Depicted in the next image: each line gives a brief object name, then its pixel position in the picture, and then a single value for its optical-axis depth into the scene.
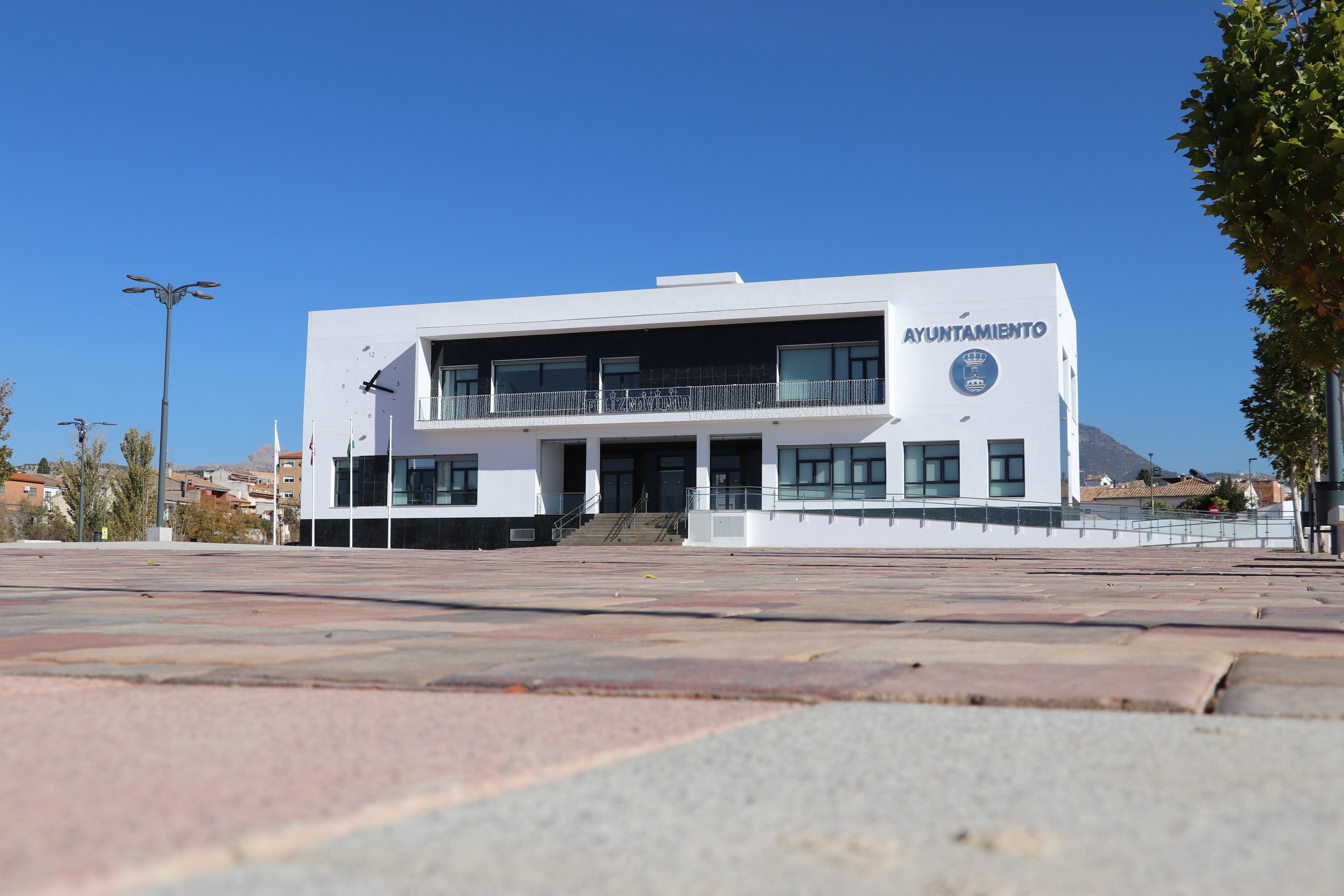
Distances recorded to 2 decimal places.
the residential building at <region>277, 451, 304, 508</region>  118.12
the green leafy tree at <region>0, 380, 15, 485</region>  35.91
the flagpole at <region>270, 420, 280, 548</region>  37.78
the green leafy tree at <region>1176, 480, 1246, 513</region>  90.88
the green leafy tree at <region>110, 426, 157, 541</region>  53.56
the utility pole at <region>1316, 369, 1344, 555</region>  18.39
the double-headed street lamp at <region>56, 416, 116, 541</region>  50.19
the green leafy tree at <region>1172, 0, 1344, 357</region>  8.08
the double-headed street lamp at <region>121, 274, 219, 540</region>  30.88
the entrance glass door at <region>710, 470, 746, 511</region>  35.16
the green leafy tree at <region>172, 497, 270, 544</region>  75.19
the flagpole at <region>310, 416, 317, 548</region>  39.72
